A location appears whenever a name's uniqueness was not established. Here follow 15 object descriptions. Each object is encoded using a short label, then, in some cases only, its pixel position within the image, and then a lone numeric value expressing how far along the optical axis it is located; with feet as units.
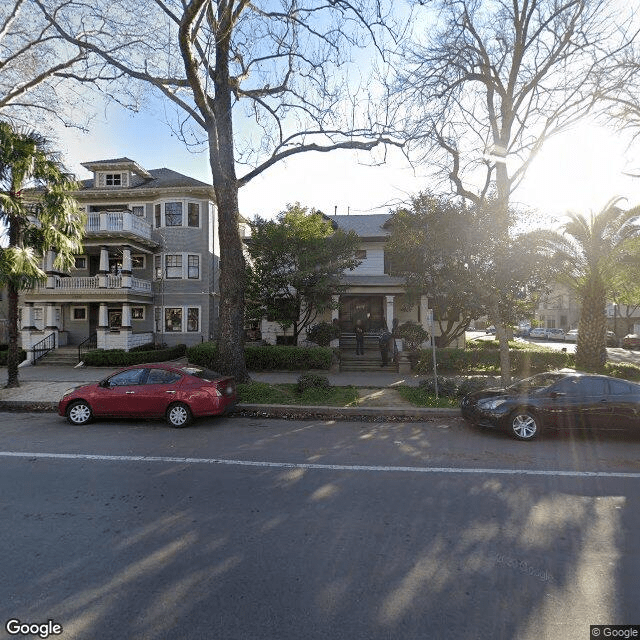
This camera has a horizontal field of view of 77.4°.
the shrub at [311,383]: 38.09
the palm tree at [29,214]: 39.29
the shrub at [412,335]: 61.21
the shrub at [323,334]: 63.46
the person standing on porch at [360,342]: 61.41
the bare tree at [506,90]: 51.08
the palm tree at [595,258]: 51.03
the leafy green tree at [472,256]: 35.94
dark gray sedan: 25.48
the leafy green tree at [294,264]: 58.13
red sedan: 28.27
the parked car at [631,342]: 100.56
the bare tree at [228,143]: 37.14
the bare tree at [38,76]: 48.47
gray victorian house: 75.36
